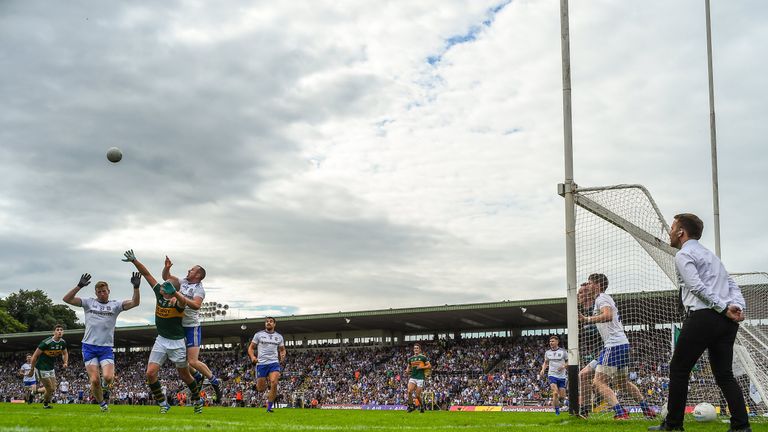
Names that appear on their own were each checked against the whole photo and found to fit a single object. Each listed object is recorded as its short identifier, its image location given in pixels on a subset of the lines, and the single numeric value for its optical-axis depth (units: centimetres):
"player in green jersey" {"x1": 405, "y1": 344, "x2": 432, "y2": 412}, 2158
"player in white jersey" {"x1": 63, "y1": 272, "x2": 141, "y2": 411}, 1362
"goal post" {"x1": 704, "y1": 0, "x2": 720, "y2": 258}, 2011
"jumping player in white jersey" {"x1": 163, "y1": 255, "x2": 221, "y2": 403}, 1304
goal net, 1140
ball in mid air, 1731
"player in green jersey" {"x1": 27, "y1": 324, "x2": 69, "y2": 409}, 1762
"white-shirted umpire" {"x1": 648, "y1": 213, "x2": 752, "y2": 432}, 734
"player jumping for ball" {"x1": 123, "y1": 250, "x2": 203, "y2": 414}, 1288
